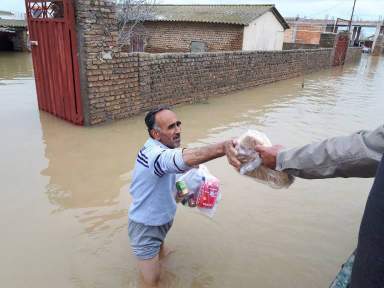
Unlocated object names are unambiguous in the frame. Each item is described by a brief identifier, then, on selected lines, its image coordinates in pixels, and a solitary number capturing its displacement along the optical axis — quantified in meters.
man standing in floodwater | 2.43
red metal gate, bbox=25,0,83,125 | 6.48
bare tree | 14.62
